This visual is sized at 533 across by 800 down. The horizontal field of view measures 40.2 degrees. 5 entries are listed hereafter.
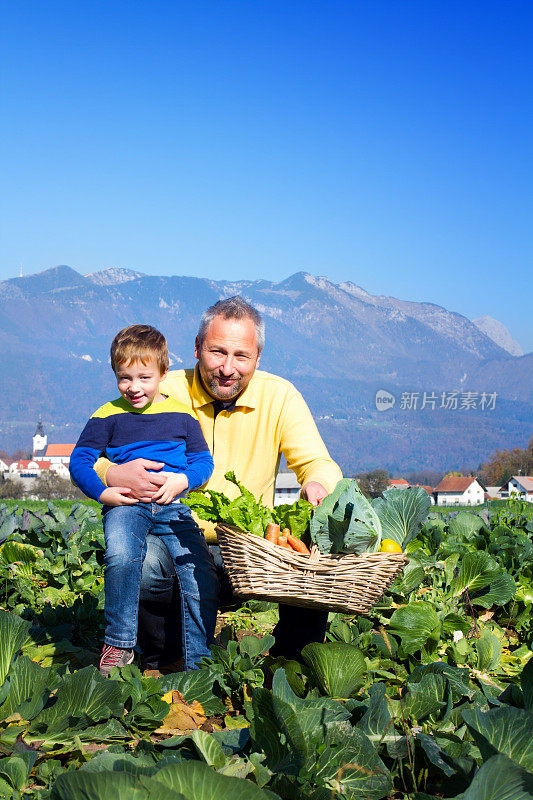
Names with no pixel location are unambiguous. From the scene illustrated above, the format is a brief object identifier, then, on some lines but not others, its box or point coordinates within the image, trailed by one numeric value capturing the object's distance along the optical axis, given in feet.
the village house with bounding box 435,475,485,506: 304.91
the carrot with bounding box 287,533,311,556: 9.21
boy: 10.41
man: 11.17
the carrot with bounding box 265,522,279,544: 9.30
